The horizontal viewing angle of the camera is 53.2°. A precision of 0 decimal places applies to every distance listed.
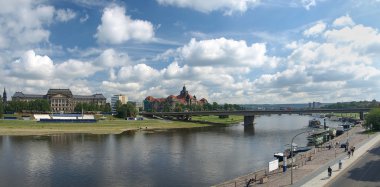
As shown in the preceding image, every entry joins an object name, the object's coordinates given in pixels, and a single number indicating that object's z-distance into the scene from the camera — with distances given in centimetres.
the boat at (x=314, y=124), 17346
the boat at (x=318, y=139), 9859
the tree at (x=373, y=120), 11712
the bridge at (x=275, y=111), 18664
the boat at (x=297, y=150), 7618
